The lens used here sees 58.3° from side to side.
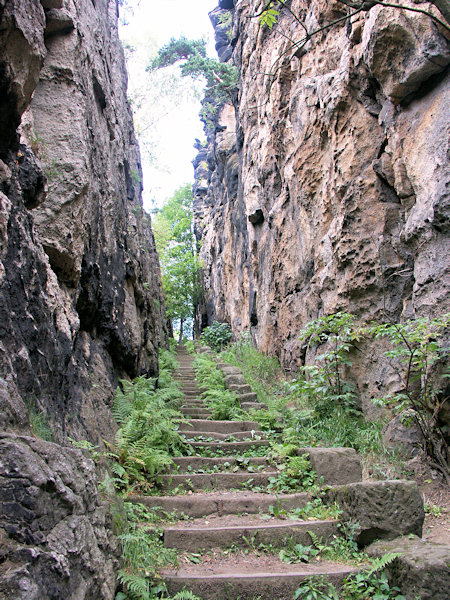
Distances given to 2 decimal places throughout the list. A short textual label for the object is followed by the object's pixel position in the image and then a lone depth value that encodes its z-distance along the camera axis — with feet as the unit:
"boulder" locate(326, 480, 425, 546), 11.37
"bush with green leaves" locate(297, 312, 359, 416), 19.47
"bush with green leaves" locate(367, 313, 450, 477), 14.10
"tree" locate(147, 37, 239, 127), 55.57
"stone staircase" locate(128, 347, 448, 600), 10.25
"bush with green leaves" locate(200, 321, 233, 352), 58.29
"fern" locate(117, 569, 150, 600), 8.71
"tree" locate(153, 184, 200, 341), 81.71
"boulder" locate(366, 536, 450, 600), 8.87
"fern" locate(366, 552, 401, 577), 9.76
